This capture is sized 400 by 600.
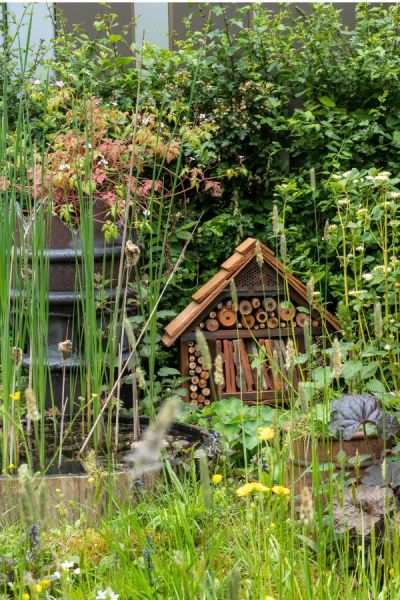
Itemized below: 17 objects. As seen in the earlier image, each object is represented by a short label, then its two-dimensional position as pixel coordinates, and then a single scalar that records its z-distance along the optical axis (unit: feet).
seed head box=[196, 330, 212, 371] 7.84
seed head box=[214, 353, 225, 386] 7.94
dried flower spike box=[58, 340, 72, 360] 14.13
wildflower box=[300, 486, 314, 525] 6.25
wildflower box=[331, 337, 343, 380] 8.12
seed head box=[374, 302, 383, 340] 8.93
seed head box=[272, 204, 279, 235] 12.12
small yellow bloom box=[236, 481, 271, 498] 9.07
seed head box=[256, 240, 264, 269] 12.39
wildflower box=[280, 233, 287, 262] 11.81
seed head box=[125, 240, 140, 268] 13.85
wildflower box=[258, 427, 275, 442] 9.85
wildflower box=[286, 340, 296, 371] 8.97
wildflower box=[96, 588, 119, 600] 10.20
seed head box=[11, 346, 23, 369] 10.59
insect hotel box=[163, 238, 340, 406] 17.25
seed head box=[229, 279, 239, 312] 10.61
